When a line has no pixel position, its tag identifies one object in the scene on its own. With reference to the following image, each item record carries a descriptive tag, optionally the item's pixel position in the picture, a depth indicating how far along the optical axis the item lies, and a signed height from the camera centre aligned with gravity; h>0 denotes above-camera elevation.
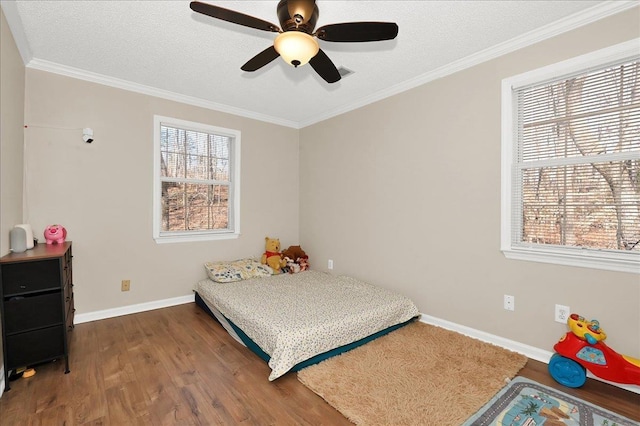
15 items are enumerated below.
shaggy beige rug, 1.72 -1.16
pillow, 3.50 -0.74
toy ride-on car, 1.83 -0.95
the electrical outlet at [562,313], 2.16 -0.75
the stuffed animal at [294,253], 4.30 -0.62
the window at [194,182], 3.54 +0.38
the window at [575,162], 1.97 +0.37
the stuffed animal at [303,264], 4.22 -0.77
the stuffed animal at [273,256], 4.03 -0.64
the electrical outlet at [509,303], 2.42 -0.76
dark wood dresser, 1.92 -0.67
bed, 2.18 -0.89
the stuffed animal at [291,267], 4.10 -0.78
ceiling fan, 1.62 +1.06
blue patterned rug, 1.63 -1.17
